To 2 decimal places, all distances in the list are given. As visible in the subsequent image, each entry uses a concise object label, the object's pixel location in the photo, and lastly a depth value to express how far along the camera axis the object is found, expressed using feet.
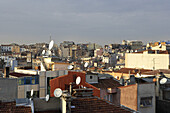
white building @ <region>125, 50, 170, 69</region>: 135.74
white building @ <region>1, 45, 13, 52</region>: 445.37
